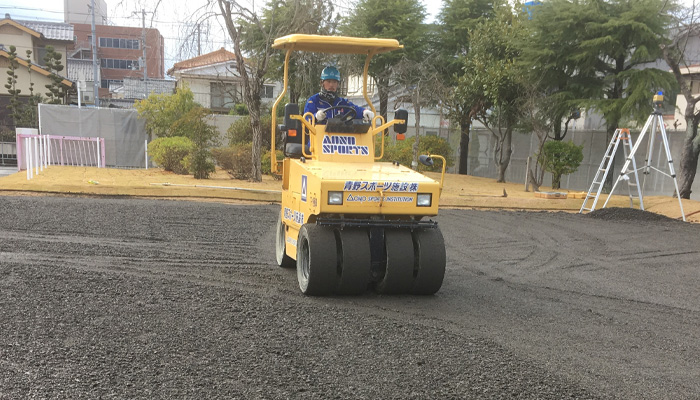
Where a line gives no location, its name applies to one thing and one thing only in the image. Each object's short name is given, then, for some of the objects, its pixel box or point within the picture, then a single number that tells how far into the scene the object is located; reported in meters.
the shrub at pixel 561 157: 21.66
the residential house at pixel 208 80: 44.44
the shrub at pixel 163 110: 25.58
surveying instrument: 14.16
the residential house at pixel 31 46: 38.25
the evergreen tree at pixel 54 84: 36.66
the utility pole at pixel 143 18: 15.93
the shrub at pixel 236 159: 19.69
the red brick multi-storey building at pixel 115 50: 72.94
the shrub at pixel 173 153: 21.30
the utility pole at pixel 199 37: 16.83
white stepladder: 14.92
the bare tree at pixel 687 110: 17.52
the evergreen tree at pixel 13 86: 34.69
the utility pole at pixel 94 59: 39.88
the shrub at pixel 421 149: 24.39
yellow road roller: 6.46
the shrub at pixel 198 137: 19.19
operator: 7.89
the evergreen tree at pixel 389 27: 27.56
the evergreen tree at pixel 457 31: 26.58
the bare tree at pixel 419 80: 22.30
